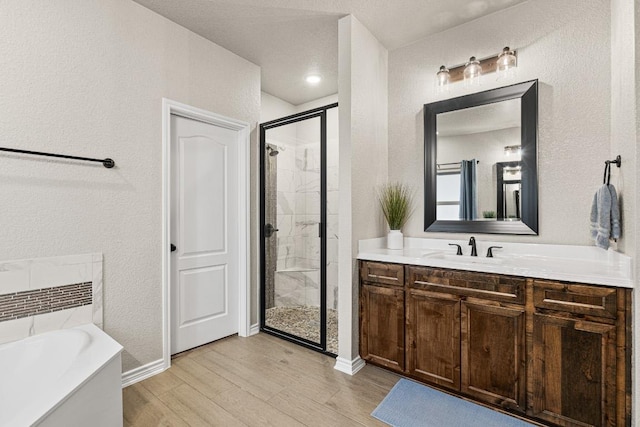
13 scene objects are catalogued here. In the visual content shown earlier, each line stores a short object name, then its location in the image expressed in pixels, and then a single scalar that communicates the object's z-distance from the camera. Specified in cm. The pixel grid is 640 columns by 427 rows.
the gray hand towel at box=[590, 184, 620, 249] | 172
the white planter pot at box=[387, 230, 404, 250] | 258
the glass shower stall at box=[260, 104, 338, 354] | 272
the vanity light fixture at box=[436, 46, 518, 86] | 227
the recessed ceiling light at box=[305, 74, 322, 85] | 345
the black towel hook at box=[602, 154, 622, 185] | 177
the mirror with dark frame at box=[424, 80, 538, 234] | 223
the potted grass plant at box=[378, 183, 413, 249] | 260
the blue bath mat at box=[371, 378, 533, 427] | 176
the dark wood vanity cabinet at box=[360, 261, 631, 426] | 150
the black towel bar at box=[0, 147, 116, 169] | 169
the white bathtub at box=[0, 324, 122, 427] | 128
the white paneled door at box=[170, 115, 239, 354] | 260
